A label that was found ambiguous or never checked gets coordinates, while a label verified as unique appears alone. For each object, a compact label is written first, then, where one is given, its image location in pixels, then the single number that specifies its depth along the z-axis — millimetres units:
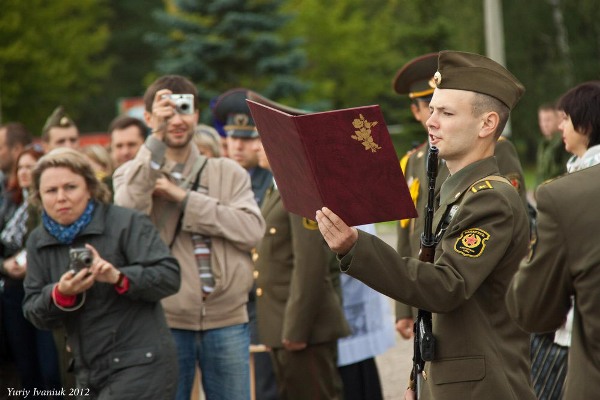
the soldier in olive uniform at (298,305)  13633
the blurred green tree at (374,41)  83562
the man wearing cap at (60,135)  18312
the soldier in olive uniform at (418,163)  13156
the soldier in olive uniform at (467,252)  8008
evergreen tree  65000
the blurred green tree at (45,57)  82812
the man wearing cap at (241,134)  15922
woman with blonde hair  10859
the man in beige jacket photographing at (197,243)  12117
